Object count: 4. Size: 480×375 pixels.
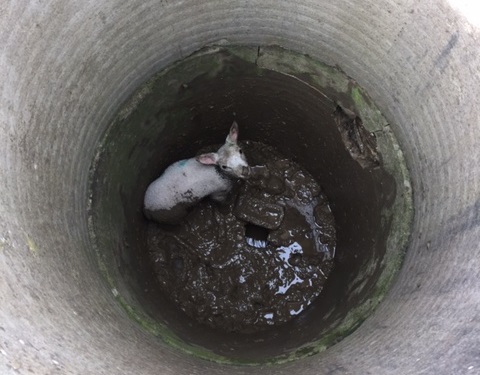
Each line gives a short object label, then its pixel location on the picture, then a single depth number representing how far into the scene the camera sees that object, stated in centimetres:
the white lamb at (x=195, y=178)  349
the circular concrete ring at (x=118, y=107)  217
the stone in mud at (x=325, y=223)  407
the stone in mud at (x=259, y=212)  397
